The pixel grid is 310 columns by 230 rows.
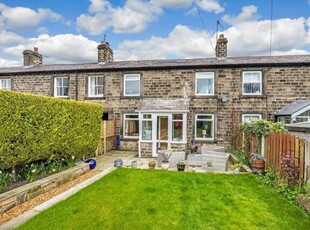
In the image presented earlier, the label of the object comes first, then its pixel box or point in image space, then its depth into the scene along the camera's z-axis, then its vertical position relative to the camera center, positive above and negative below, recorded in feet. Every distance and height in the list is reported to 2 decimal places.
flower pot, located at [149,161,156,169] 33.86 -7.68
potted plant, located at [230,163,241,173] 31.73 -7.68
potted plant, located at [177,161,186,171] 32.60 -7.47
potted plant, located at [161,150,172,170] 37.09 -7.23
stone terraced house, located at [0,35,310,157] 47.16 +4.92
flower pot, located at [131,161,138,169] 33.94 -7.75
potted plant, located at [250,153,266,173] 28.66 -6.19
